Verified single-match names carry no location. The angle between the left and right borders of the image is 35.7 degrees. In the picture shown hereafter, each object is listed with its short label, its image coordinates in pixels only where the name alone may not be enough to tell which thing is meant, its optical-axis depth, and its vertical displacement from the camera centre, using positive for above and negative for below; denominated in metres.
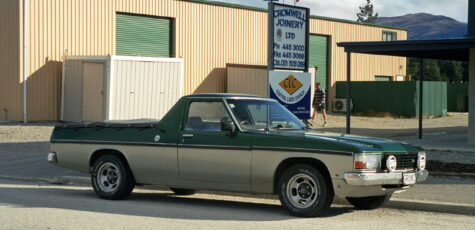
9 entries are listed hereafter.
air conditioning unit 43.78 +0.19
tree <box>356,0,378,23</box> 126.94 +16.38
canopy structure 19.05 +1.69
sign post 14.51 +1.01
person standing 29.95 +0.33
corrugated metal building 29.83 +3.17
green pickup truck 9.36 -0.67
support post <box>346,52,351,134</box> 20.34 +0.45
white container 27.28 +0.73
